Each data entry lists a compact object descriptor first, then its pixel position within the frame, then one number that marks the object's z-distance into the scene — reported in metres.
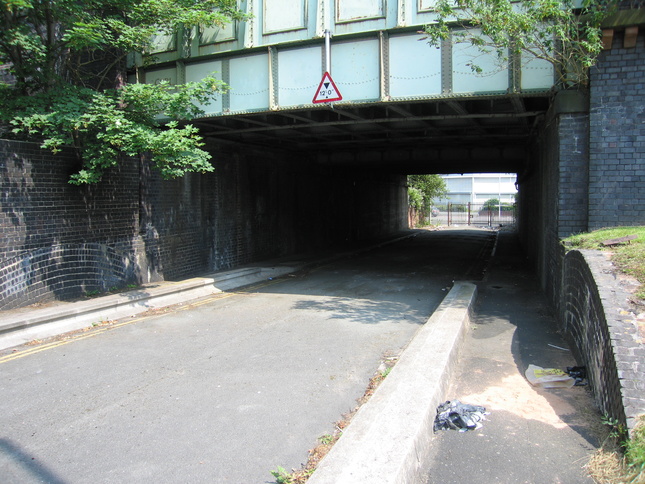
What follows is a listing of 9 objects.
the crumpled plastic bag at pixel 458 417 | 4.28
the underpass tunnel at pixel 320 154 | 11.78
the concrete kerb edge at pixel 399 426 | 3.13
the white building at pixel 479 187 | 70.00
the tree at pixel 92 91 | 8.48
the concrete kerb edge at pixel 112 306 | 7.33
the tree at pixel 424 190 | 40.94
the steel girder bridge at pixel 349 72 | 9.49
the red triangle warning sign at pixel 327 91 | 9.97
